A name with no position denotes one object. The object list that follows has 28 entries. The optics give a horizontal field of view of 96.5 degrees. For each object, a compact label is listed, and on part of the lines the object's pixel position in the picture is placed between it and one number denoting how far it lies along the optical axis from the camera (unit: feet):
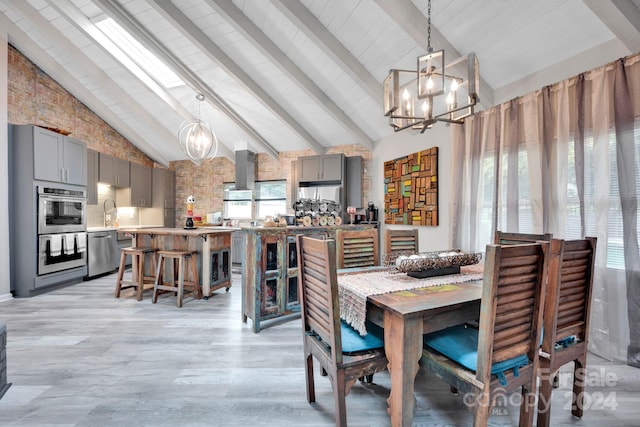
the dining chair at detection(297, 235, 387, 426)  4.22
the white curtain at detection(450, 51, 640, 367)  6.70
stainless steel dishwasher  15.23
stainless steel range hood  19.49
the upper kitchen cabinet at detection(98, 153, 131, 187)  17.39
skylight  14.07
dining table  3.99
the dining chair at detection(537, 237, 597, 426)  4.41
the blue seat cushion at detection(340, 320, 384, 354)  4.58
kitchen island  12.12
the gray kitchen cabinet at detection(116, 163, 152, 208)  19.72
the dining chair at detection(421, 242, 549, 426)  3.60
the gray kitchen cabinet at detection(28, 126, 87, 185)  12.33
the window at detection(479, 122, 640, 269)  6.95
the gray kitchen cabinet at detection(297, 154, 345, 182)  16.76
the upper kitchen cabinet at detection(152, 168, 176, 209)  21.59
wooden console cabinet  8.90
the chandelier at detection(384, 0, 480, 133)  5.00
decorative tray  5.78
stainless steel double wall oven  12.47
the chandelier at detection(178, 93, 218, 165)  13.26
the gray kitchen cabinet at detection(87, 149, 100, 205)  16.46
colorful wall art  12.53
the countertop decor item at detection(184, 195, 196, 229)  12.96
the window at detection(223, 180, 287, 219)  20.36
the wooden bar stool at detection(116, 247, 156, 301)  11.86
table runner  4.70
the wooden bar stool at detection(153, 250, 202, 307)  11.14
